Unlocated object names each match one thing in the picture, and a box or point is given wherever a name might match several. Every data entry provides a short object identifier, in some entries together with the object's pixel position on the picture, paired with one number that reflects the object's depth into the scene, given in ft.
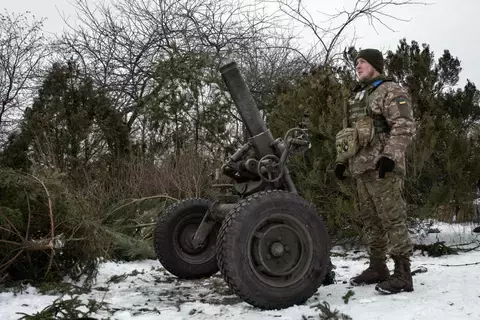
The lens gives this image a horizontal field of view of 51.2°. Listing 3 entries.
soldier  11.92
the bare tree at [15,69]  49.85
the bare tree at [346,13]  34.39
